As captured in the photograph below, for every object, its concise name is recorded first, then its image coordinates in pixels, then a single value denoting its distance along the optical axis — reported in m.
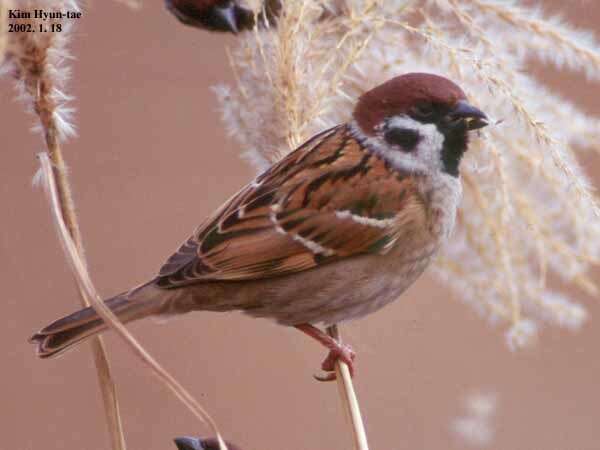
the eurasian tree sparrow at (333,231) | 2.53
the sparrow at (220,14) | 2.51
